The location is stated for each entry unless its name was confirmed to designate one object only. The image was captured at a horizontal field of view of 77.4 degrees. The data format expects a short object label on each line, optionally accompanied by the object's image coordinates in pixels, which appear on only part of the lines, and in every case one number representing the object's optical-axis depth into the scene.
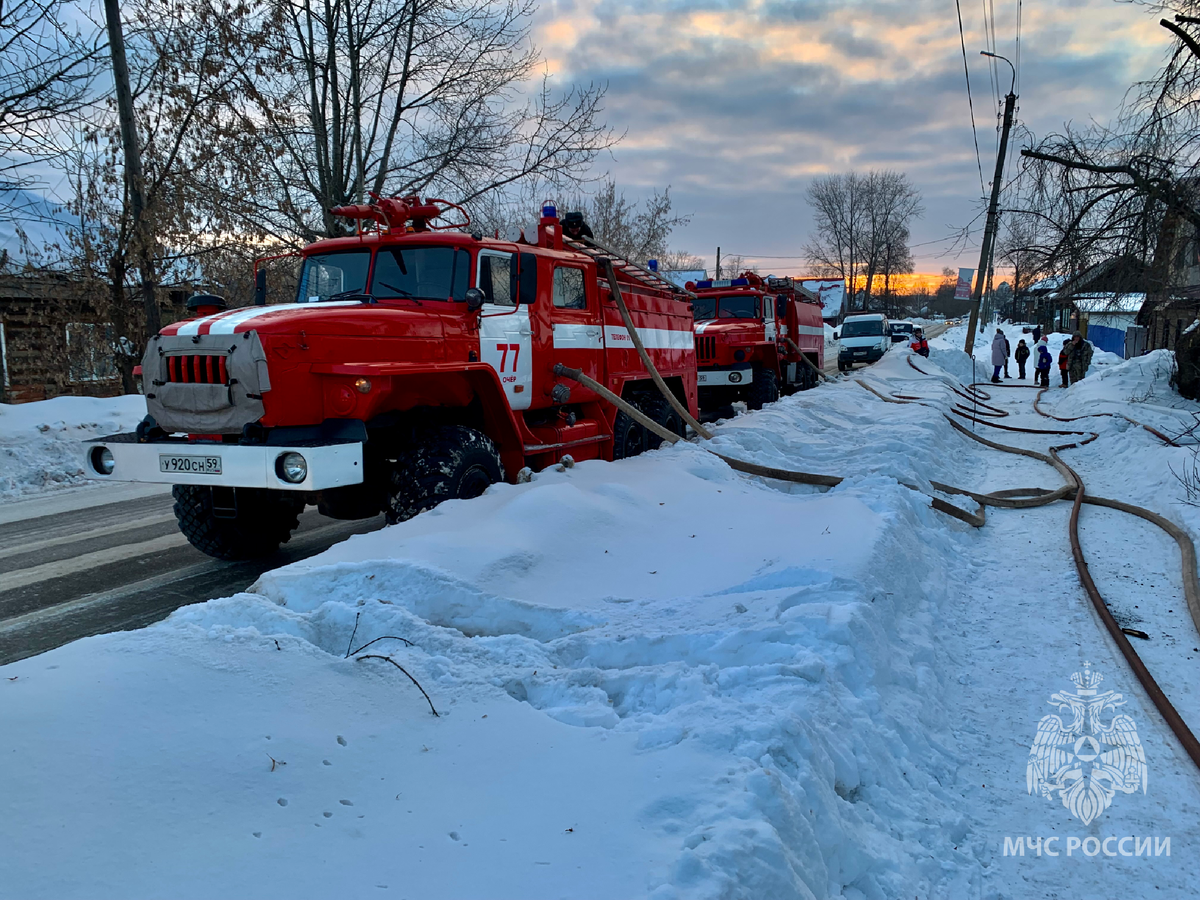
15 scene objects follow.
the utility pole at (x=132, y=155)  11.06
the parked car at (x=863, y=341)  30.39
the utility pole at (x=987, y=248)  22.95
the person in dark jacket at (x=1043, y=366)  23.32
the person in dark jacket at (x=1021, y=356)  26.04
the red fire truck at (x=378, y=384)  4.83
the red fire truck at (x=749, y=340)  15.52
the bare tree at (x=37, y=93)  10.53
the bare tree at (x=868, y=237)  74.75
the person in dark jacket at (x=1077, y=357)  22.27
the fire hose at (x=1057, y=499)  3.81
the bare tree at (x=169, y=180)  12.22
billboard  24.58
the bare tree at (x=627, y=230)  33.78
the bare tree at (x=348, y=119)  12.63
